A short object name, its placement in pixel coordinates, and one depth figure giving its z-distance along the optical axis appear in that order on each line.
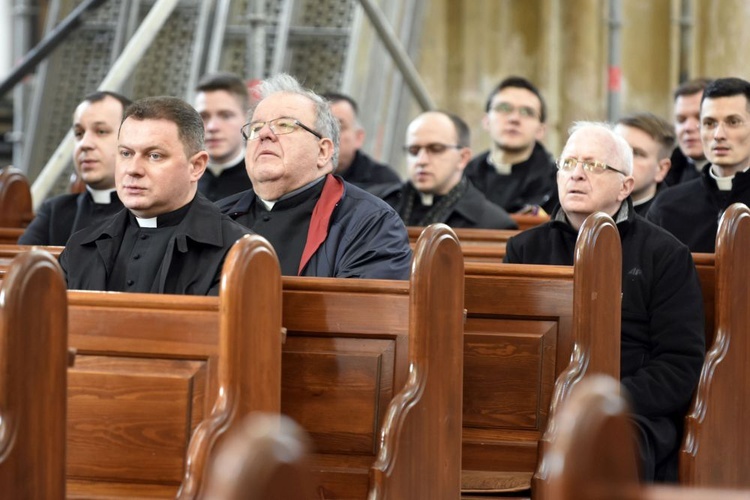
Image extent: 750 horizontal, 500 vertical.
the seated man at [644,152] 9.50
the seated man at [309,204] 6.94
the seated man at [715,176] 8.81
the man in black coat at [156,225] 6.16
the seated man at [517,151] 11.92
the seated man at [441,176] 10.53
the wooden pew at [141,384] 5.05
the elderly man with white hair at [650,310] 6.73
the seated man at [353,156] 11.76
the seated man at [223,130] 10.62
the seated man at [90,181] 9.06
